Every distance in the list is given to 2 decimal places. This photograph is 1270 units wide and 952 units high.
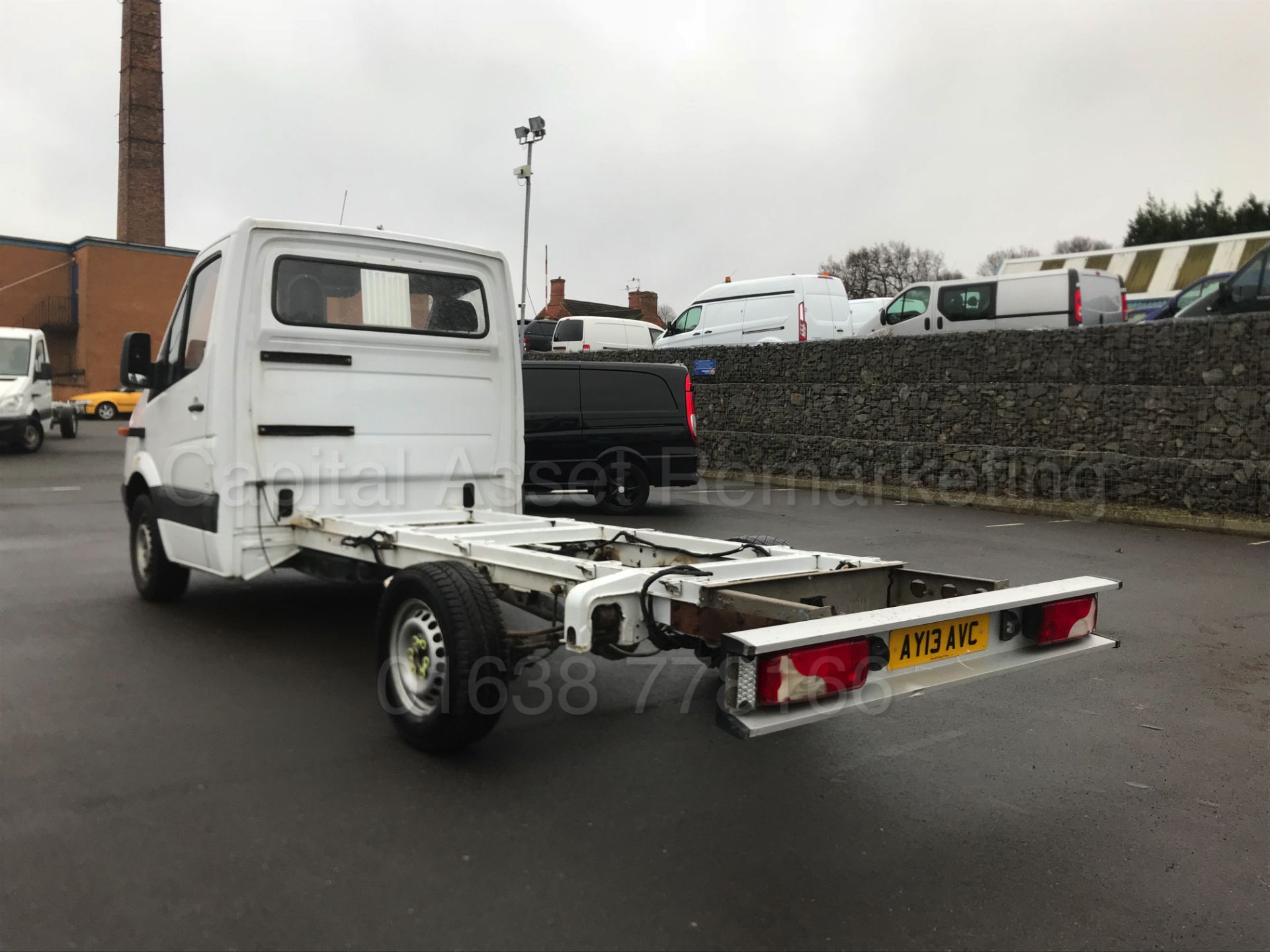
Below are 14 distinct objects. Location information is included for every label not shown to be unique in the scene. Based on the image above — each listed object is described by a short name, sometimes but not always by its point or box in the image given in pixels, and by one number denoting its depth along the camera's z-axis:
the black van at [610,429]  12.34
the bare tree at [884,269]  64.62
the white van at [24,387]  18.64
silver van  18.23
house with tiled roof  58.88
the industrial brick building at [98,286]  40.41
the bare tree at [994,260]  64.38
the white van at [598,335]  28.61
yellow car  31.30
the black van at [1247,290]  14.23
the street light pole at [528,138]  27.25
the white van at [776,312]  22.62
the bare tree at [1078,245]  64.19
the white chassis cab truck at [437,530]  3.24
